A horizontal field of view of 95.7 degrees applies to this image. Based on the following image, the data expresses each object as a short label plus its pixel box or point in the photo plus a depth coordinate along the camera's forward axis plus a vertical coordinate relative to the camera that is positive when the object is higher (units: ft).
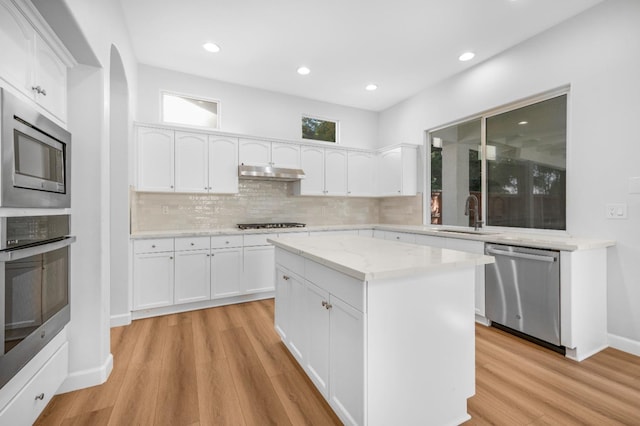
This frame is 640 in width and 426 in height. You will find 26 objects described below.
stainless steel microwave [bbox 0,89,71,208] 4.04 +0.87
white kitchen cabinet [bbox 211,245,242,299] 11.49 -2.44
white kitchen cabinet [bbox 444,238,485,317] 9.70 -2.22
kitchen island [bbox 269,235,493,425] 4.42 -2.06
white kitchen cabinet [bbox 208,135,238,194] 12.40 +2.03
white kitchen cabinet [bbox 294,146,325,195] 14.51 +2.03
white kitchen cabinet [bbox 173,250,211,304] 10.91 -2.47
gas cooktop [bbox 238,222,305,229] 13.55 -0.68
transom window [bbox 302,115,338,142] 16.03 +4.65
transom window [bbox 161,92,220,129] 12.78 +4.59
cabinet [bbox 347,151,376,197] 15.88 +2.08
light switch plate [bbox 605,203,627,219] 8.02 -0.01
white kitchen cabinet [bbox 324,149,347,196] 15.21 +2.09
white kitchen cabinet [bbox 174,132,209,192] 11.76 +2.04
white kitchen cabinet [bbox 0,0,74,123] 4.17 +2.58
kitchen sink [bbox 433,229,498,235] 10.43 -0.81
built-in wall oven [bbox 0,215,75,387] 4.01 -1.19
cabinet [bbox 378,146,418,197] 14.92 +2.12
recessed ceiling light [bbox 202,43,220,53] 10.63 +6.10
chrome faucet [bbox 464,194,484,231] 11.50 +0.04
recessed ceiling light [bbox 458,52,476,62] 11.17 +6.06
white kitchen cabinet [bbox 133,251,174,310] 10.31 -2.48
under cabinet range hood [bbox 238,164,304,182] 12.59 +1.72
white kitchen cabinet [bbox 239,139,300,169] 13.10 +2.71
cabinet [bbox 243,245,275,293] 12.09 -2.44
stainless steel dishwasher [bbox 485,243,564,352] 7.87 -2.39
